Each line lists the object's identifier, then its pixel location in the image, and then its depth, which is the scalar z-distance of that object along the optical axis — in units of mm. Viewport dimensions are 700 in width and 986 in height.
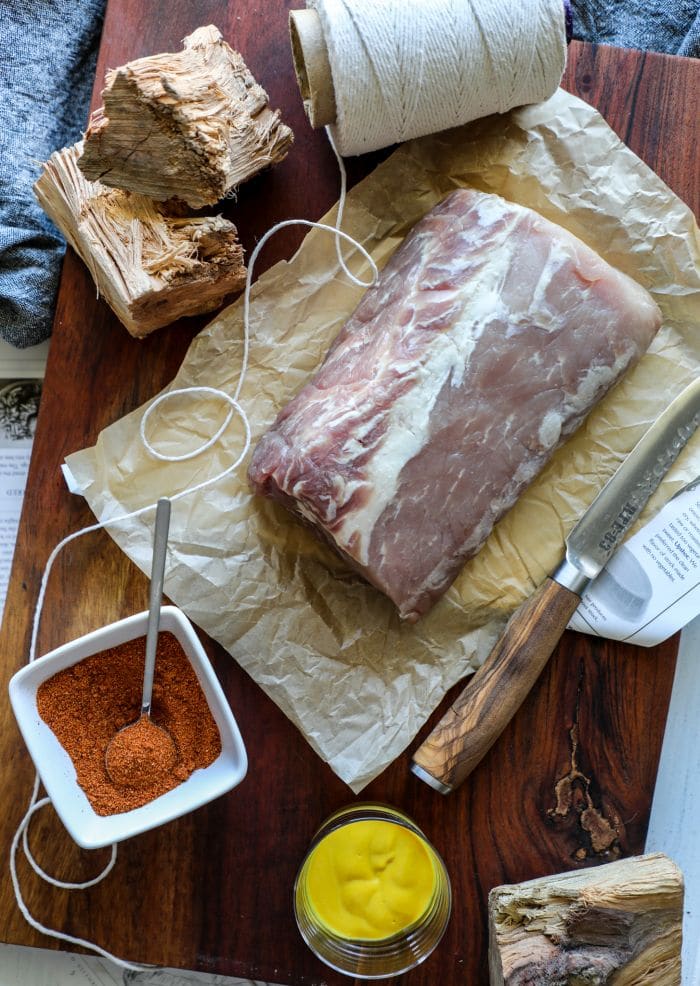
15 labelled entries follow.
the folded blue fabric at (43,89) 425
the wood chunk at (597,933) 356
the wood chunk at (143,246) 375
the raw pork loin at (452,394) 387
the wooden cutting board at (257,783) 409
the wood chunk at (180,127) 349
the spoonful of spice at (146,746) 374
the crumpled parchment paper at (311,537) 410
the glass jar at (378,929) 378
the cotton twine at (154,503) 408
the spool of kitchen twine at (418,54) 373
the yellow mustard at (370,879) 379
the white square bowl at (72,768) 368
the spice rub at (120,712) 381
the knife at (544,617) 393
